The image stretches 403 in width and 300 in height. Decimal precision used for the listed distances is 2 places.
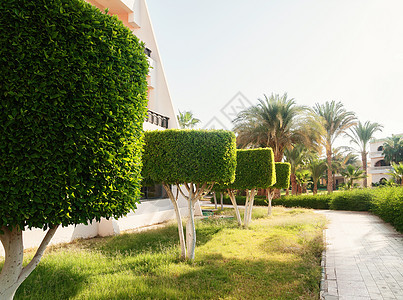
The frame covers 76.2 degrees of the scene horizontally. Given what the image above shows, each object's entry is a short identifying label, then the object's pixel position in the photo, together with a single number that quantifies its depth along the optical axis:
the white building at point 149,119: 11.12
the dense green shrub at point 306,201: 24.12
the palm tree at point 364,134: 38.22
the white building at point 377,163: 49.88
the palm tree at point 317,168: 33.19
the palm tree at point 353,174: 33.72
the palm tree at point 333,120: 28.56
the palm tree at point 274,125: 24.55
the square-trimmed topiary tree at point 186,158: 6.90
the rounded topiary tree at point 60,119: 2.93
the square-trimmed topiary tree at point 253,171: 13.00
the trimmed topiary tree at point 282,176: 19.66
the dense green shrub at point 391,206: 10.77
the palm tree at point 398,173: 28.37
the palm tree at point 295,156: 31.80
